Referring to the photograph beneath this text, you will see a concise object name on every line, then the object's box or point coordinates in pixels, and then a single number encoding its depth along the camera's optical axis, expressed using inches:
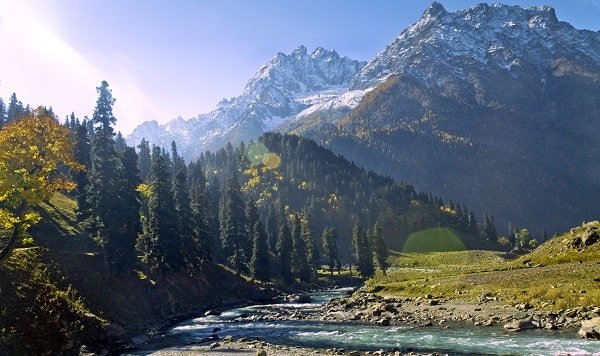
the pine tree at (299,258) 4859.7
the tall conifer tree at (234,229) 4399.1
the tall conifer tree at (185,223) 3316.9
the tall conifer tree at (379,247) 5149.6
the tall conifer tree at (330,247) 5644.7
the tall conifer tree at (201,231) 3762.3
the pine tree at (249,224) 4446.4
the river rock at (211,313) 2650.3
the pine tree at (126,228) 2566.4
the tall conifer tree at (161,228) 2920.8
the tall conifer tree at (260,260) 4200.3
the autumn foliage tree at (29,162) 1359.5
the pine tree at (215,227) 5059.1
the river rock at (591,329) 1192.2
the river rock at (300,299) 3326.8
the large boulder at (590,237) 2656.7
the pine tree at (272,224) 6625.5
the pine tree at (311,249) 5339.6
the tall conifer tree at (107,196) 2561.5
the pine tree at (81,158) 3329.2
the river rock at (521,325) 1411.3
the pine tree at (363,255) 5211.6
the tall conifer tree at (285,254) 4635.8
